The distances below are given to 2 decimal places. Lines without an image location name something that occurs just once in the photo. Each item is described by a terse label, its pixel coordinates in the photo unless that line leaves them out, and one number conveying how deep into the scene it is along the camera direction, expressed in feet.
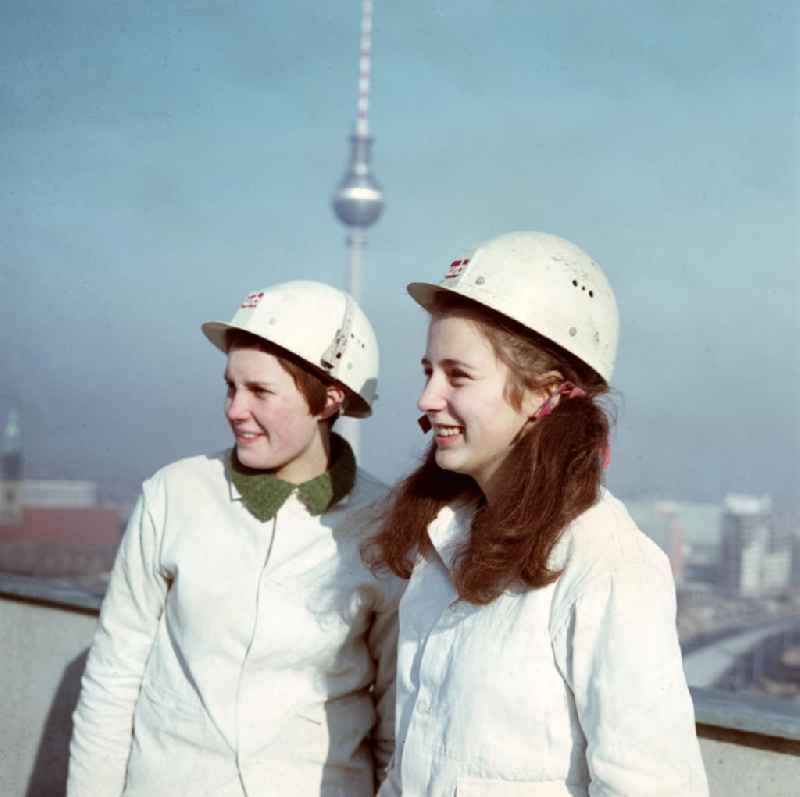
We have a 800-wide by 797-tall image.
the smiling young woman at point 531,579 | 5.37
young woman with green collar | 8.09
